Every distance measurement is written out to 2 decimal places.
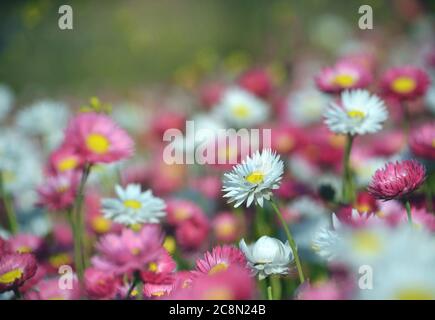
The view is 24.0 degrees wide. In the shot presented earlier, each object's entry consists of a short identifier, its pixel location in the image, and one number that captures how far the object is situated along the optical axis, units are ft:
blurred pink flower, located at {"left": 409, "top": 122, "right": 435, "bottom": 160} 1.87
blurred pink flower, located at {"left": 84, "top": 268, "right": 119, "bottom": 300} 1.63
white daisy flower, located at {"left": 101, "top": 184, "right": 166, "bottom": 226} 1.78
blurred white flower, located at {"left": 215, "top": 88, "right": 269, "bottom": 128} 2.60
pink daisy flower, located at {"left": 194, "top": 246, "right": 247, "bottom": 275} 1.58
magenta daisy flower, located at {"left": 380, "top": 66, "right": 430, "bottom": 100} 2.06
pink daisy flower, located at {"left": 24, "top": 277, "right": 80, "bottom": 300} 1.72
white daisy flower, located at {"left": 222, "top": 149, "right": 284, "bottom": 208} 1.63
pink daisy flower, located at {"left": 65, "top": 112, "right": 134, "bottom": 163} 1.85
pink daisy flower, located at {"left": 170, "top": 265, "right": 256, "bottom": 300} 1.40
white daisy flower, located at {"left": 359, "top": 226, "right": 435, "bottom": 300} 1.34
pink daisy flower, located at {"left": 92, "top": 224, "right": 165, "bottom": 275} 1.54
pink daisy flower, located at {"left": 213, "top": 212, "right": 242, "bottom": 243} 2.18
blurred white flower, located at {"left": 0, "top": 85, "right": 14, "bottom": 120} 2.73
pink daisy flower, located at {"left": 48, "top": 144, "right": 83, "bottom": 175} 2.00
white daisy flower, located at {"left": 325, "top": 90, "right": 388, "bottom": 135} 1.88
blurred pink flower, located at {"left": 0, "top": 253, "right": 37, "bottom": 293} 1.64
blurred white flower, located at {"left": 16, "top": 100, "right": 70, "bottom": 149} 2.56
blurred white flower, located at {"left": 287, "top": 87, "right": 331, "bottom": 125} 2.79
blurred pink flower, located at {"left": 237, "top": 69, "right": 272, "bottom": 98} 2.71
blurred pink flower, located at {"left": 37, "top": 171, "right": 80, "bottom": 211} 1.92
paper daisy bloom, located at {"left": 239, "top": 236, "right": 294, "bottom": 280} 1.59
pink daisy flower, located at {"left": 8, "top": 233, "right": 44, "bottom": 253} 1.96
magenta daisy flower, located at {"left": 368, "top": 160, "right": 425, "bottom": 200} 1.62
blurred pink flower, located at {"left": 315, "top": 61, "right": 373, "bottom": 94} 2.00
